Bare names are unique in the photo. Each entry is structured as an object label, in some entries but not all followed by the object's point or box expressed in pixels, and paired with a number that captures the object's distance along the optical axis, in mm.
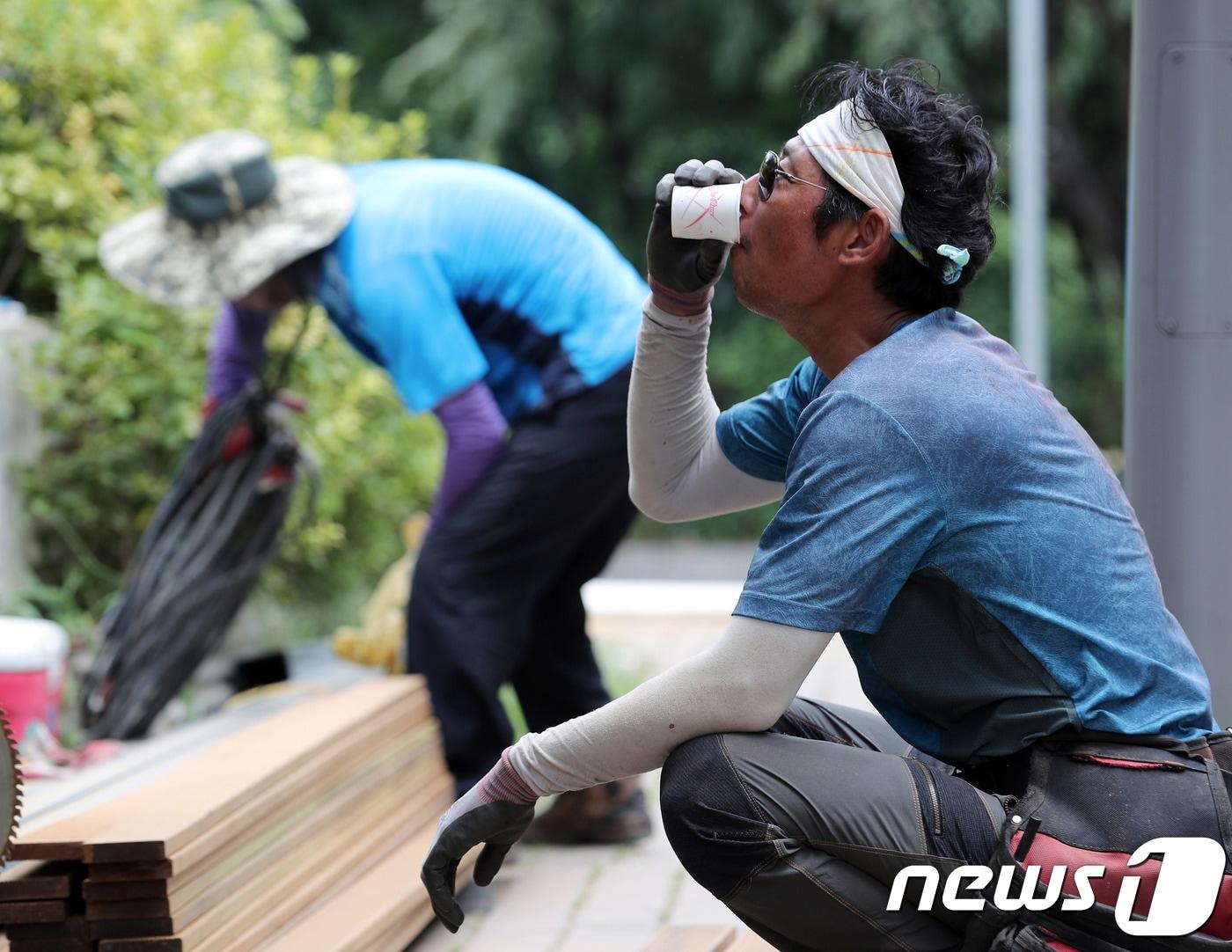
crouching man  4406
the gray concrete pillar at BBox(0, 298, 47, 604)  10875
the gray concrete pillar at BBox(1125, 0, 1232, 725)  5895
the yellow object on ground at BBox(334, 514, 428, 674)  10578
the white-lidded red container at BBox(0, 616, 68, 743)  8344
